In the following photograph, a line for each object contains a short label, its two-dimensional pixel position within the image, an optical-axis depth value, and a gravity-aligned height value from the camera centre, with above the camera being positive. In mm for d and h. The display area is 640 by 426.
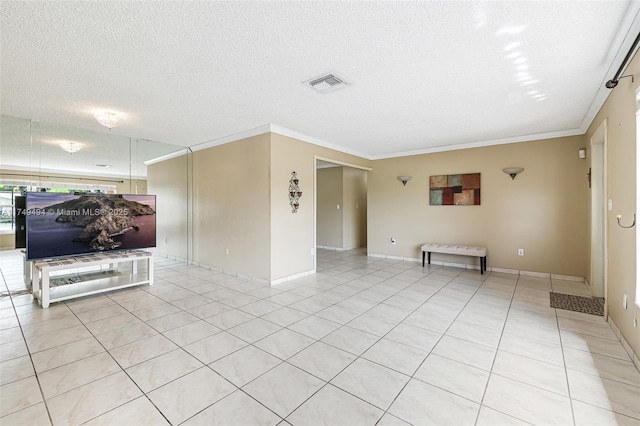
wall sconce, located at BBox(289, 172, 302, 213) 4817 +325
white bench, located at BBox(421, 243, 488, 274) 5156 -790
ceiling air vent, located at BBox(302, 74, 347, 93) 2756 +1351
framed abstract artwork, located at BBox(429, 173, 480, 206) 5582 +440
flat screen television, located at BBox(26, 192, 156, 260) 3680 -165
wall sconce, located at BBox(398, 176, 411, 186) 6383 +743
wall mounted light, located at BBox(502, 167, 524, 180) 5043 +737
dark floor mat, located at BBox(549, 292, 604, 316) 3364 -1236
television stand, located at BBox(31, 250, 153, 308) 3510 -1053
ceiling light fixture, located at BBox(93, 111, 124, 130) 3654 +1276
